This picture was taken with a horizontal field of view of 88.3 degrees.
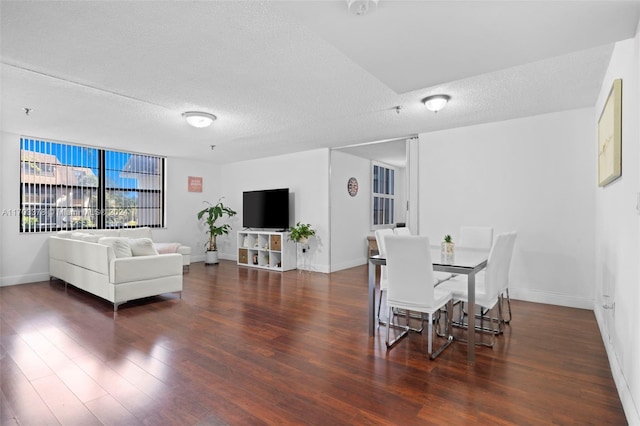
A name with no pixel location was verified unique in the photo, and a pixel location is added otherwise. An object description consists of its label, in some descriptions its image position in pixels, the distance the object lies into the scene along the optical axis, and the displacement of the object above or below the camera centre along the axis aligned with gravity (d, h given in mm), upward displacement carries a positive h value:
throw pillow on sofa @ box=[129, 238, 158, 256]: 4453 -512
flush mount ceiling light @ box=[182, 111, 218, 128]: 4211 +1173
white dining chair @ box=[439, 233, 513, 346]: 2871 -733
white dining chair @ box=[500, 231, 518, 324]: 3238 -529
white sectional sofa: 4102 -784
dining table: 2691 -496
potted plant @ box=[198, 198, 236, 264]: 7547 -405
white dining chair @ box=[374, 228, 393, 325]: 3591 -465
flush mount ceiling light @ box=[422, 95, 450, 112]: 3611 +1204
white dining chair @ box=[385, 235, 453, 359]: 2678 -577
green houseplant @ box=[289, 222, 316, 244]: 6461 -461
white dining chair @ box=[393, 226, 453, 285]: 3642 -766
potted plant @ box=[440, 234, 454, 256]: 3062 -346
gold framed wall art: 2299 +581
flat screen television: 6957 +14
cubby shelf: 6698 -861
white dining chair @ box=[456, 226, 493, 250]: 4125 -348
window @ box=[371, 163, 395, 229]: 7984 +382
